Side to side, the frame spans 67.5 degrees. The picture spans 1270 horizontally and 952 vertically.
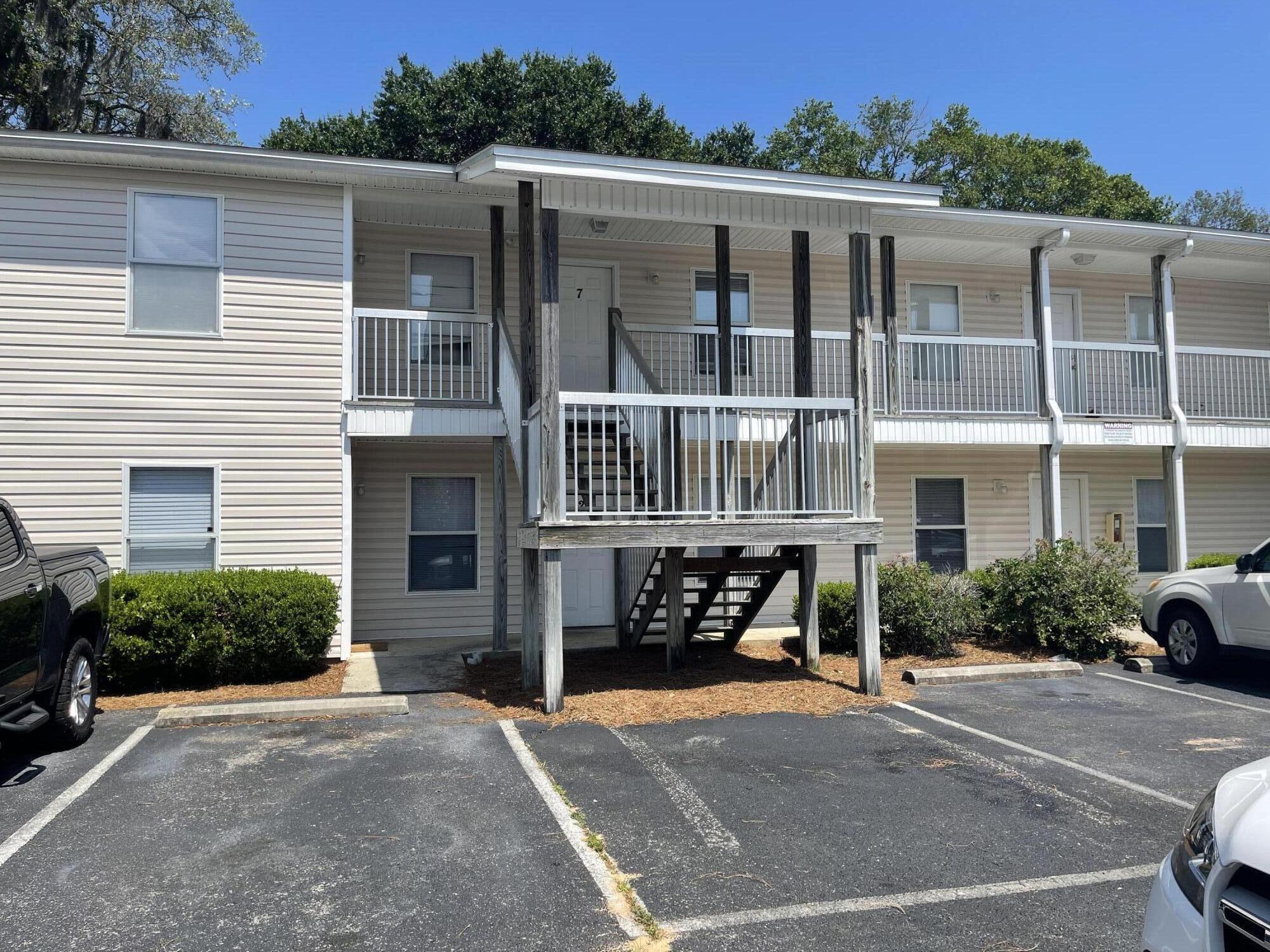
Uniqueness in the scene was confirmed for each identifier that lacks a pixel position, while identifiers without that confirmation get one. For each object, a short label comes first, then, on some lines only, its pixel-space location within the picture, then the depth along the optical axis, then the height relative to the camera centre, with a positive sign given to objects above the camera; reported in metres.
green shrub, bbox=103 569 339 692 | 8.84 -0.96
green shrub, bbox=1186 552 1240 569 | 13.80 -0.59
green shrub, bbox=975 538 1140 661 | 10.79 -0.91
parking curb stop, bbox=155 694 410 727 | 7.68 -1.52
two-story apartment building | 8.97 +1.83
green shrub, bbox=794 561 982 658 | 10.61 -1.00
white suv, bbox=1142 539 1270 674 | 8.98 -0.91
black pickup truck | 5.86 -0.70
